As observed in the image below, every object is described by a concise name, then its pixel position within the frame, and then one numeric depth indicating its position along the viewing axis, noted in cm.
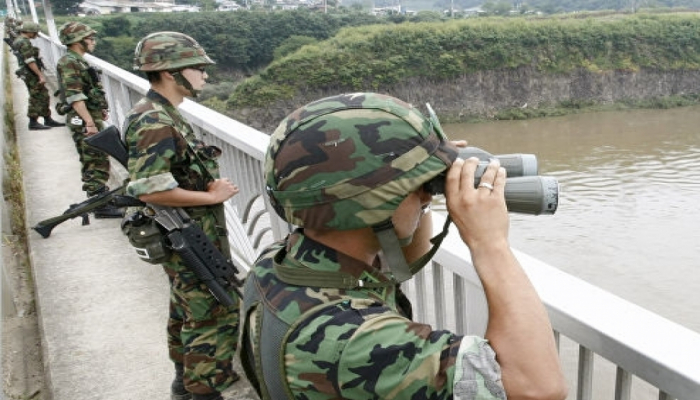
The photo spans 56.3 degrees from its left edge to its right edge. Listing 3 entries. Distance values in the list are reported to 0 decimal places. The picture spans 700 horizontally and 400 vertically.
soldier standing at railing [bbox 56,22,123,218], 444
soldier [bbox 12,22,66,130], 716
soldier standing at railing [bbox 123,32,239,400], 209
